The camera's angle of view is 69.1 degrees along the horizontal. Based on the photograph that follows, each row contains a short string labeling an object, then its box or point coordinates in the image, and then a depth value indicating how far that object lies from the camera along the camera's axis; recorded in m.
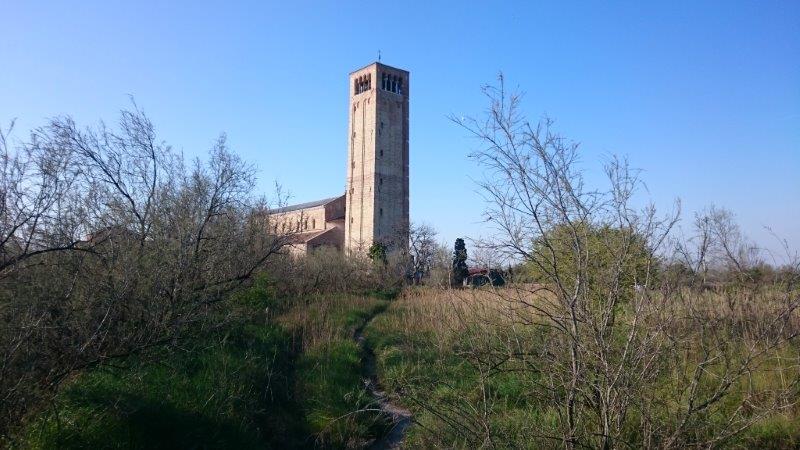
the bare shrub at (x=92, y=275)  4.86
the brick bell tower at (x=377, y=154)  57.12
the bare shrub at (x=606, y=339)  3.83
